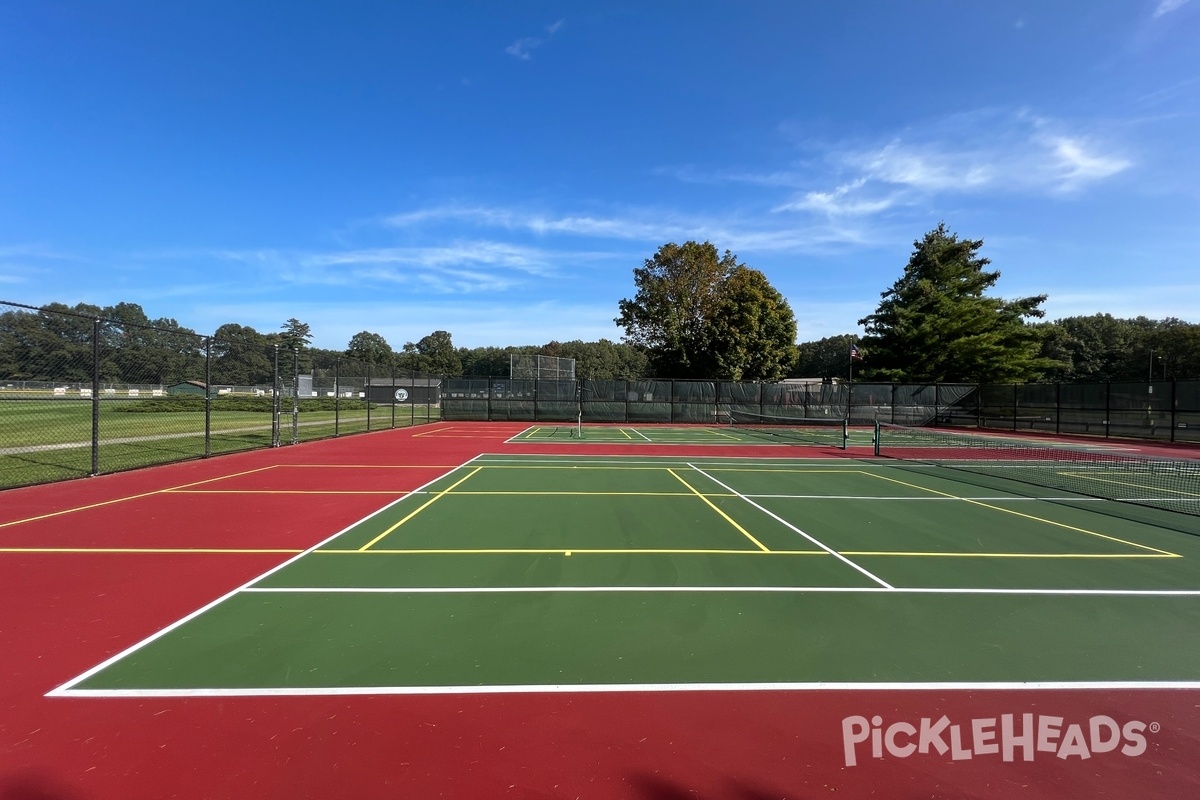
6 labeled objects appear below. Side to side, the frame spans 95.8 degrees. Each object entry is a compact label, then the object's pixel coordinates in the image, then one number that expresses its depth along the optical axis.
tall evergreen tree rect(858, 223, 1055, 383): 42.91
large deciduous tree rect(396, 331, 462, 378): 112.64
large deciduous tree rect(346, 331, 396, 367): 124.07
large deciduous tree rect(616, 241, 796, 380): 42.06
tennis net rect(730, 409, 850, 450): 27.20
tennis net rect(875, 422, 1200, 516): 12.39
